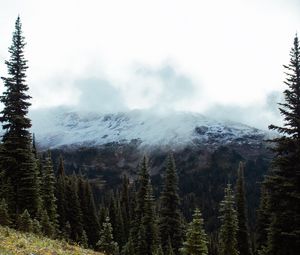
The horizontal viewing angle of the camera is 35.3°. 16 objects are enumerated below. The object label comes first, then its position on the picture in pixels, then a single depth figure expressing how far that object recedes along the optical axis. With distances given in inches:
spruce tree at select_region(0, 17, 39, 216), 1804.9
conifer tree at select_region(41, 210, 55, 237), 1970.4
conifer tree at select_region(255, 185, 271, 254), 2213.1
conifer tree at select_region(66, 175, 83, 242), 3481.8
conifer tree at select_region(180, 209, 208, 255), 1465.3
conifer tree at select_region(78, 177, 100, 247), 3870.6
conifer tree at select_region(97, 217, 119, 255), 1971.2
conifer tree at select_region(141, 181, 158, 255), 2576.3
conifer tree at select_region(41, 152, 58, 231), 2493.8
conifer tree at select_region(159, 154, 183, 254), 2507.4
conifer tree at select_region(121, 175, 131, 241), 4530.0
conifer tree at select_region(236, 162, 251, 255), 2751.2
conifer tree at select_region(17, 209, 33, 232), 1443.2
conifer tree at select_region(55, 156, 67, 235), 3374.5
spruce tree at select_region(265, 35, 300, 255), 1120.2
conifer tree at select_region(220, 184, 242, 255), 2261.3
